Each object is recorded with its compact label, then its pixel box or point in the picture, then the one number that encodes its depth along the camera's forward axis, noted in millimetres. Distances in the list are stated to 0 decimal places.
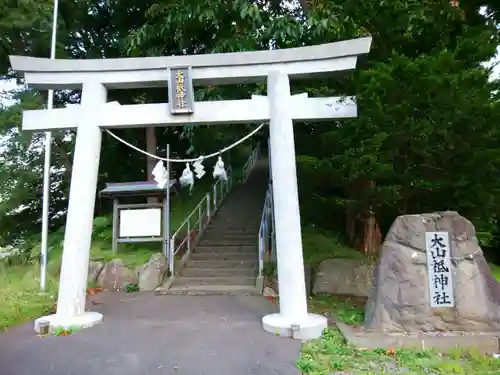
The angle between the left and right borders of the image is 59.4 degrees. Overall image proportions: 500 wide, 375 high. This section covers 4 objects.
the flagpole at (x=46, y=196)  9546
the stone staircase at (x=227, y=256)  9453
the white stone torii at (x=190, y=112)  6501
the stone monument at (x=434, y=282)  5867
